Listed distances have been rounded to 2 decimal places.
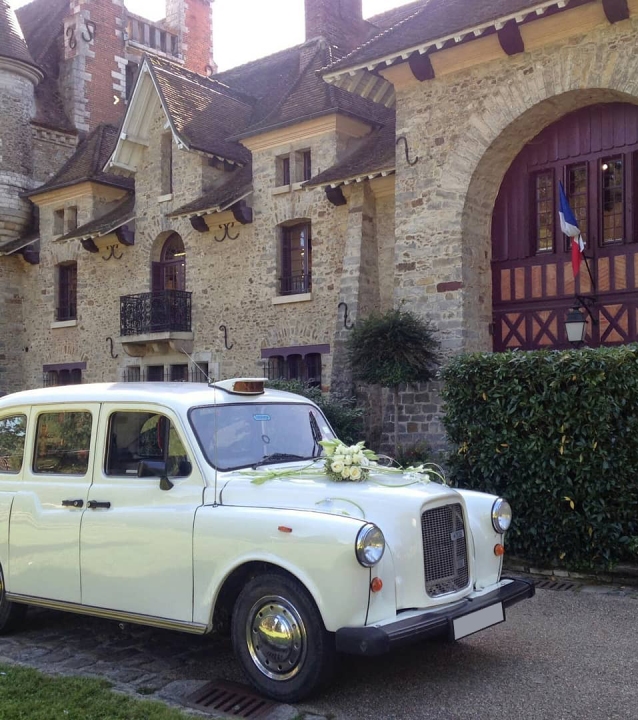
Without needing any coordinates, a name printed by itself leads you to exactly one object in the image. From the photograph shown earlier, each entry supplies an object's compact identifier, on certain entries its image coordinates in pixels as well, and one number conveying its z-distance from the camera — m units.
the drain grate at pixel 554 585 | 7.59
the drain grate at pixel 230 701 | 4.55
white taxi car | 4.56
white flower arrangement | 5.28
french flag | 12.70
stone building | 13.25
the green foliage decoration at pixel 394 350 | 13.46
